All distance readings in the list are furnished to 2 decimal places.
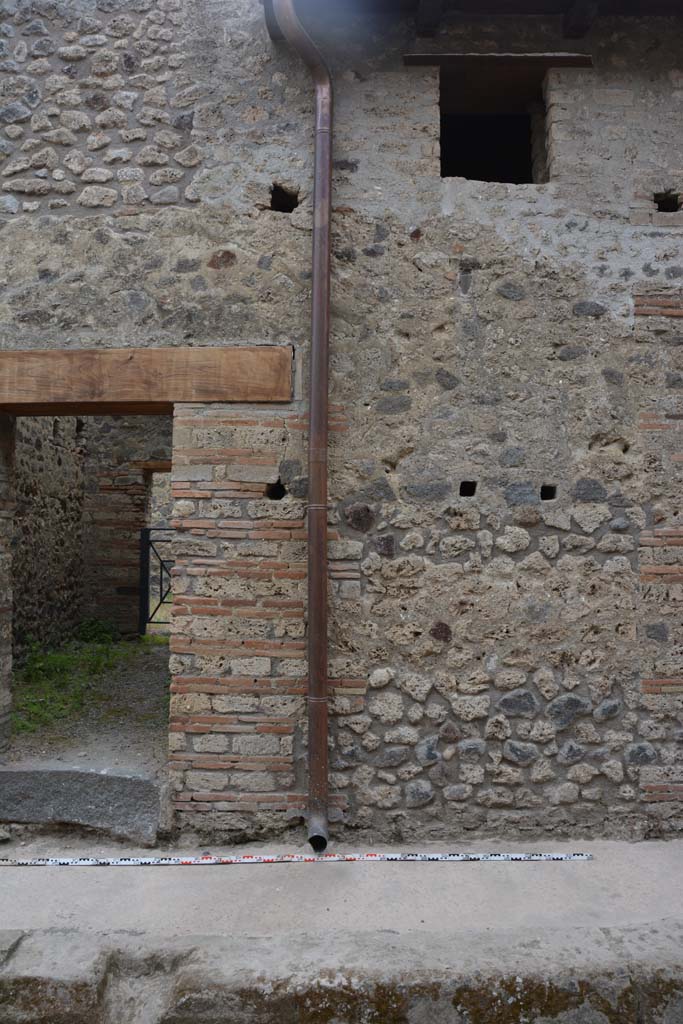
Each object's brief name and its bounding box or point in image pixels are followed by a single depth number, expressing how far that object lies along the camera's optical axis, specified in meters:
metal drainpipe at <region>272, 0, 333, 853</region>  3.84
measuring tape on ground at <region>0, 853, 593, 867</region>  3.72
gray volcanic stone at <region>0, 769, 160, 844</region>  3.90
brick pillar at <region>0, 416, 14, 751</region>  4.39
